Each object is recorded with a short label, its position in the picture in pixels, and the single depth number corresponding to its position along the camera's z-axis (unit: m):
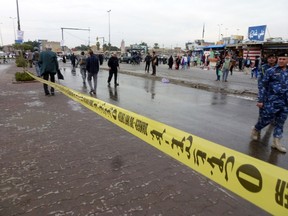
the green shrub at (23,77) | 14.86
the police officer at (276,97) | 4.62
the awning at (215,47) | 41.22
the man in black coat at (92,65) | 11.24
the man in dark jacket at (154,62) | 20.63
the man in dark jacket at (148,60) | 23.29
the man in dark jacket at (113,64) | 13.87
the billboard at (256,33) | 34.12
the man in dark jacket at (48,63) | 10.16
